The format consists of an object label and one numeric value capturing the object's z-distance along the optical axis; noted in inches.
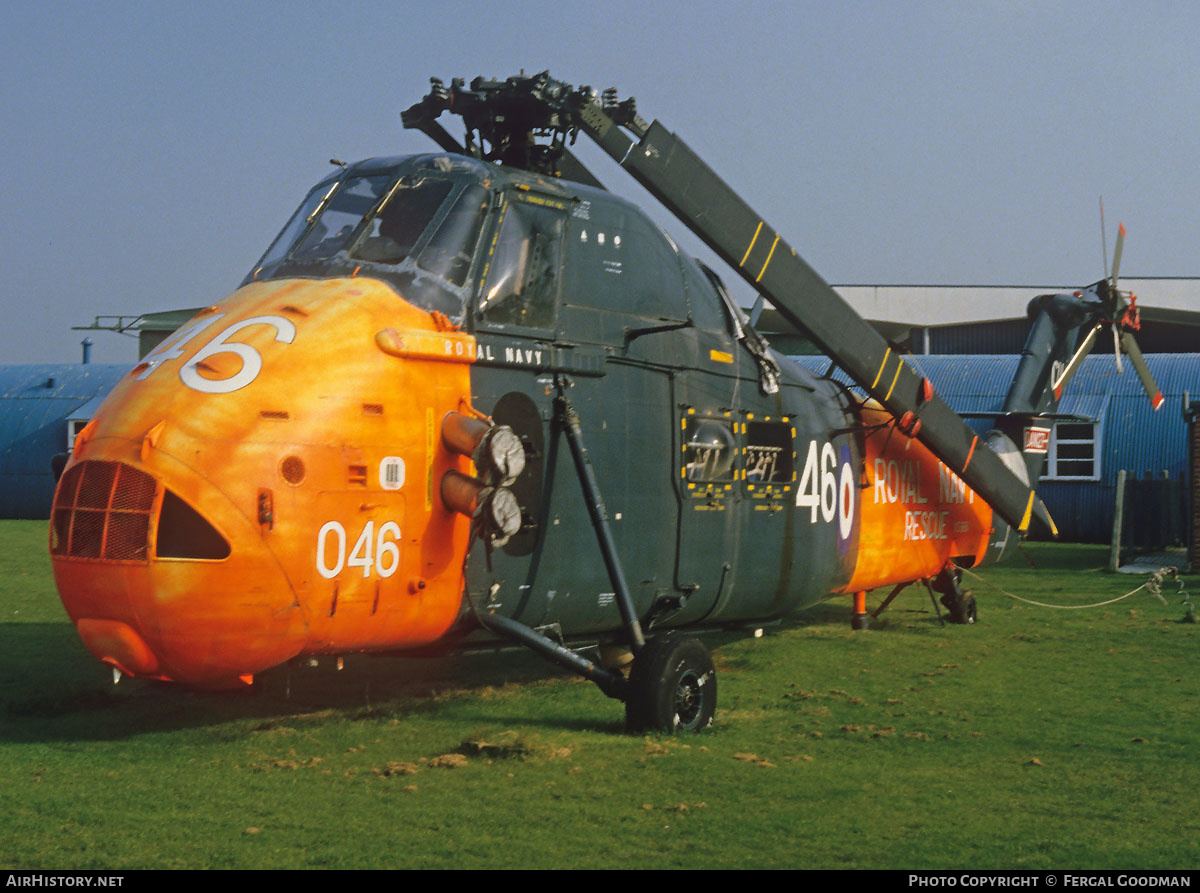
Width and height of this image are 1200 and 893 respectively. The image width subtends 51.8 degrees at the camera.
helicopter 293.4
